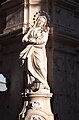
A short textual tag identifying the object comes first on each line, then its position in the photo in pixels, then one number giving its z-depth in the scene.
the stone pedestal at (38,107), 7.41
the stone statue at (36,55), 7.59
